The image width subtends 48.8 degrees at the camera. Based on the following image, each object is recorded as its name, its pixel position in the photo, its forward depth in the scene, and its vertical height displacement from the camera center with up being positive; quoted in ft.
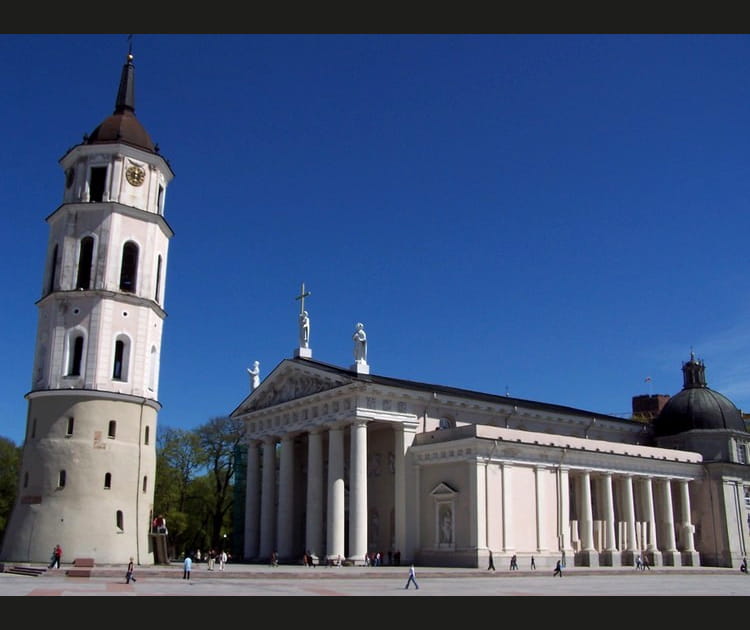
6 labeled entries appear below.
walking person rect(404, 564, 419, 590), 96.58 -4.83
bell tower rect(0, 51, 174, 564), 127.34 +27.76
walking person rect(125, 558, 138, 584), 99.68 -4.62
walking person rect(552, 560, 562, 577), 134.21 -5.23
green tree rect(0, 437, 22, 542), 225.76 +16.42
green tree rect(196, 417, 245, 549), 248.73 +24.31
